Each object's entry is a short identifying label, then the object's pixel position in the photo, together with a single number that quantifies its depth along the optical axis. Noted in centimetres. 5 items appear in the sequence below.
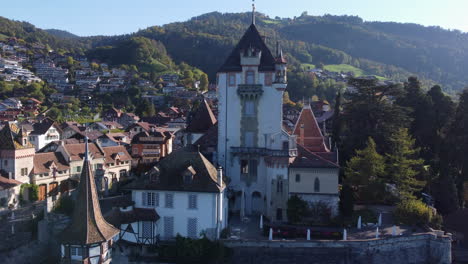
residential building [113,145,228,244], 2978
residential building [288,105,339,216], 3472
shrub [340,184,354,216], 3506
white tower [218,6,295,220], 3747
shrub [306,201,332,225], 3441
